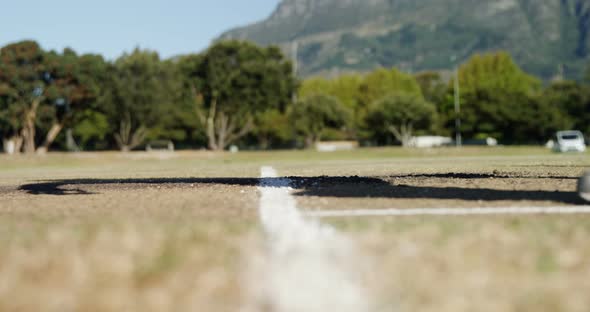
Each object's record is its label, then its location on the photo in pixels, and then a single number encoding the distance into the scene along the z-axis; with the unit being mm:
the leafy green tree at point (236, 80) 67438
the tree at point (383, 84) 99688
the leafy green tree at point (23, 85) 60812
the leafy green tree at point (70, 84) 63656
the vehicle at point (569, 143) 48250
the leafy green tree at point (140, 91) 65250
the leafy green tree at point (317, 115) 75938
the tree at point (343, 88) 99031
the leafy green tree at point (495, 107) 78688
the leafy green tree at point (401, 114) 79812
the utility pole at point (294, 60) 66062
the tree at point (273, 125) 83906
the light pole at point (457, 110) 77350
